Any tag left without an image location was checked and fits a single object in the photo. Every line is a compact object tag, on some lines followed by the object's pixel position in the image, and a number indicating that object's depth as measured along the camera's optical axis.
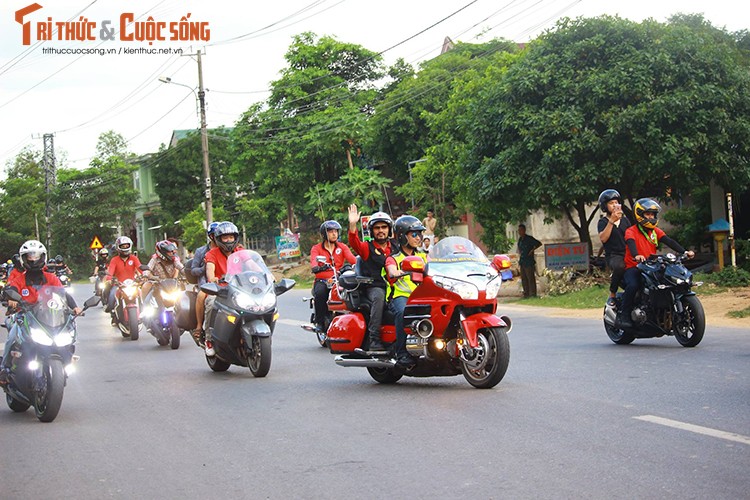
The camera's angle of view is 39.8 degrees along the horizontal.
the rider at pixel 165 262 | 16.80
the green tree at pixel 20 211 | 96.44
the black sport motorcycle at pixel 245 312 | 11.30
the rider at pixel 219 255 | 12.31
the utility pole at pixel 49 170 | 77.46
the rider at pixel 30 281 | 9.31
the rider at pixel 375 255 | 10.02
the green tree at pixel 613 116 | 22.06
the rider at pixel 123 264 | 18.80
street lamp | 43.52
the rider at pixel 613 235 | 12.48
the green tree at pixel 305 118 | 50.91
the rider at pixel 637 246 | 12.34
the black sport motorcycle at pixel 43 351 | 8.80
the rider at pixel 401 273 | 9.63
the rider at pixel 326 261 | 14.52
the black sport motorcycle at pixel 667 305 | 11.75
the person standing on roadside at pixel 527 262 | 23.91
